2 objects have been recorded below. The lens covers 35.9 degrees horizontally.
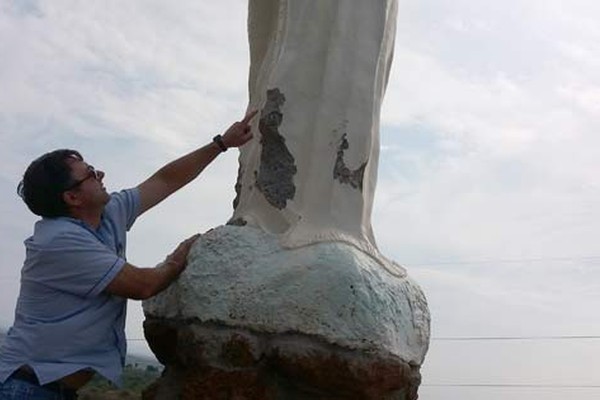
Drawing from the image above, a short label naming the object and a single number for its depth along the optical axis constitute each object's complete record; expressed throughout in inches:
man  113.9
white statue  121.9
